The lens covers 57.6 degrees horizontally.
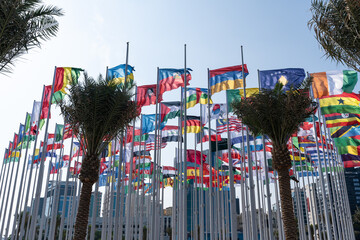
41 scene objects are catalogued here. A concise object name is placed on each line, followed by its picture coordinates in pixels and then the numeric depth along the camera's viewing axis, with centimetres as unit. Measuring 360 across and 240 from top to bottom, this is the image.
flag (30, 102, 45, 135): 2856
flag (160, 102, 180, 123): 2496
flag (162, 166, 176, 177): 3828
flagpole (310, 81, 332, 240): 2250
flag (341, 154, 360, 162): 3402
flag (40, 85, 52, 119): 2554
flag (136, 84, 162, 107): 2346
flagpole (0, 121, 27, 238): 3456
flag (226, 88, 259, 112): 2316
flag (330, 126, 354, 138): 2651
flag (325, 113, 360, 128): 2578
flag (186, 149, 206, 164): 3156
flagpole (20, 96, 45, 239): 2600
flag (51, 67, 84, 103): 2320
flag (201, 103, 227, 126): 2530
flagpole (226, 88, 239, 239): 1712
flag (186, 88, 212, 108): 2409
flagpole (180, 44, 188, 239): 1733
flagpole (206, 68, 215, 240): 2100
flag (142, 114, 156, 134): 2675
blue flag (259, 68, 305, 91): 2152
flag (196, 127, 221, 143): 2839
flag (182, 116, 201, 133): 2653
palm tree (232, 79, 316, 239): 1587
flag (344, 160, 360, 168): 3452
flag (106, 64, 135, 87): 2293
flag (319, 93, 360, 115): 2362
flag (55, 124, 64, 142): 3089
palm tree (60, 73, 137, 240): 1605
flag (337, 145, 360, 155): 3038
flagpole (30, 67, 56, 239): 2092
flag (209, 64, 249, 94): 2172
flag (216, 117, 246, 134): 2659
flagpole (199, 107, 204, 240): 2491
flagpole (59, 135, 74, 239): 2631
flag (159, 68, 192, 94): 2256
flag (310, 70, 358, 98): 2181
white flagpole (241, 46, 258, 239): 1776
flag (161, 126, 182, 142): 2841
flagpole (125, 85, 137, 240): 2240
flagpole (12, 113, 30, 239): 3174
